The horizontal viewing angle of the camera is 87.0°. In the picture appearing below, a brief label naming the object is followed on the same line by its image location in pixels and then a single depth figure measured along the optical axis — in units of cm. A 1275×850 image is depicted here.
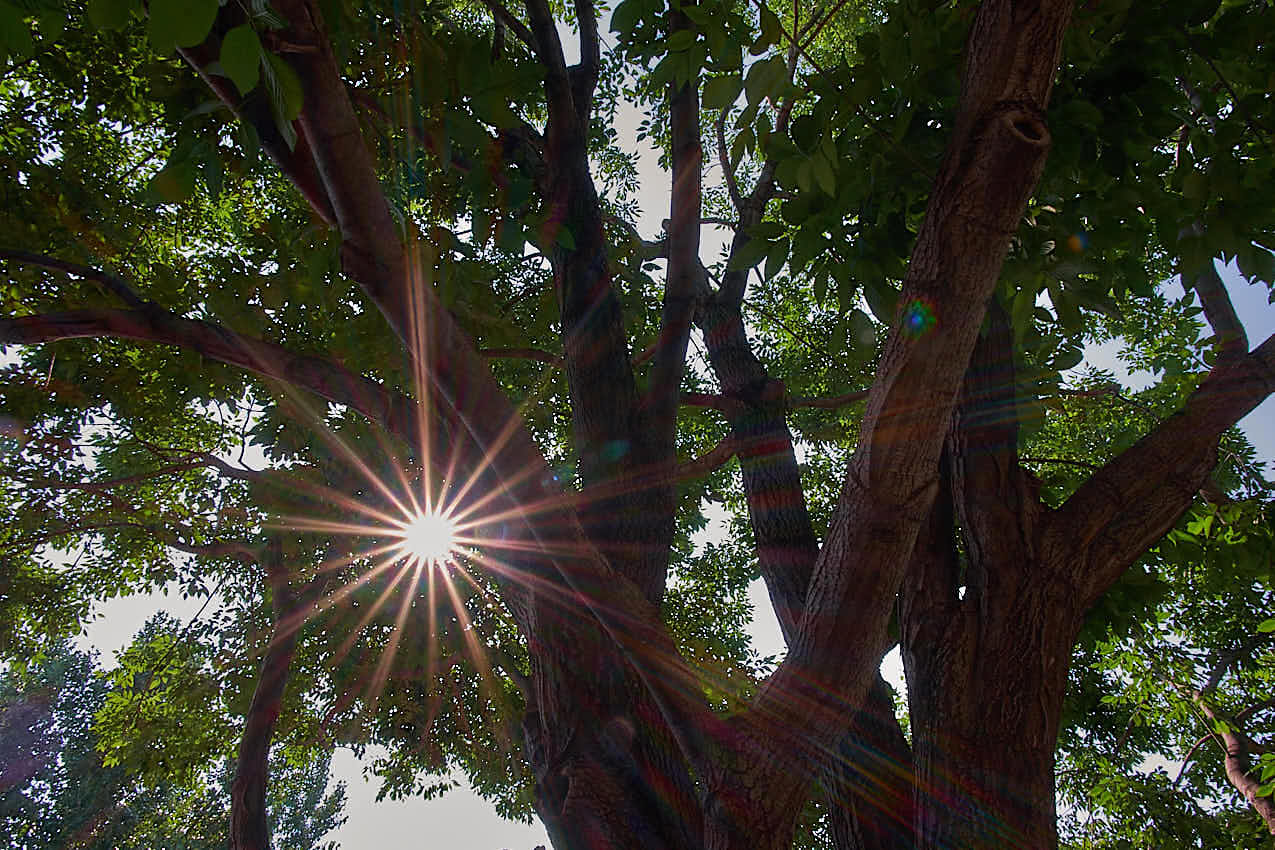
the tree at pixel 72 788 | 2236
